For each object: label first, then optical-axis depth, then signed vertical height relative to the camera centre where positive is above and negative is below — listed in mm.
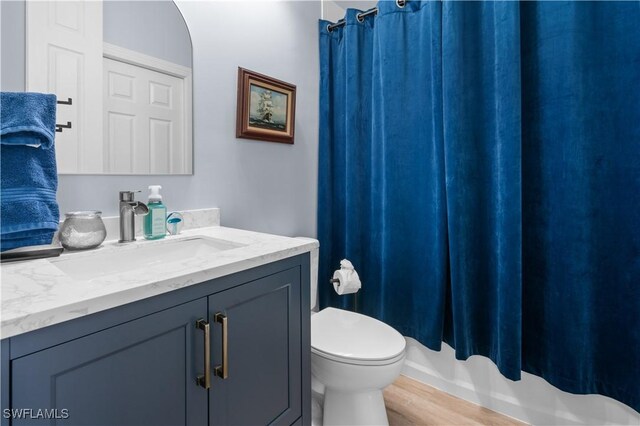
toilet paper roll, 1603 -323
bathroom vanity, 557 -251
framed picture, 1573 +547
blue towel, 810 +115
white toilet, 1229 -558
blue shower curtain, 1255 +156
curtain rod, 1675 +1124
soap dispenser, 1161 -8
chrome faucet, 1106 +12
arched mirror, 1010 +461
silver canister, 974 -45
